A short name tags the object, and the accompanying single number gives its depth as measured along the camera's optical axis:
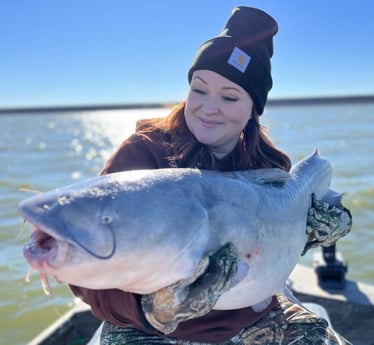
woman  0.63
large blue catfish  0.43
